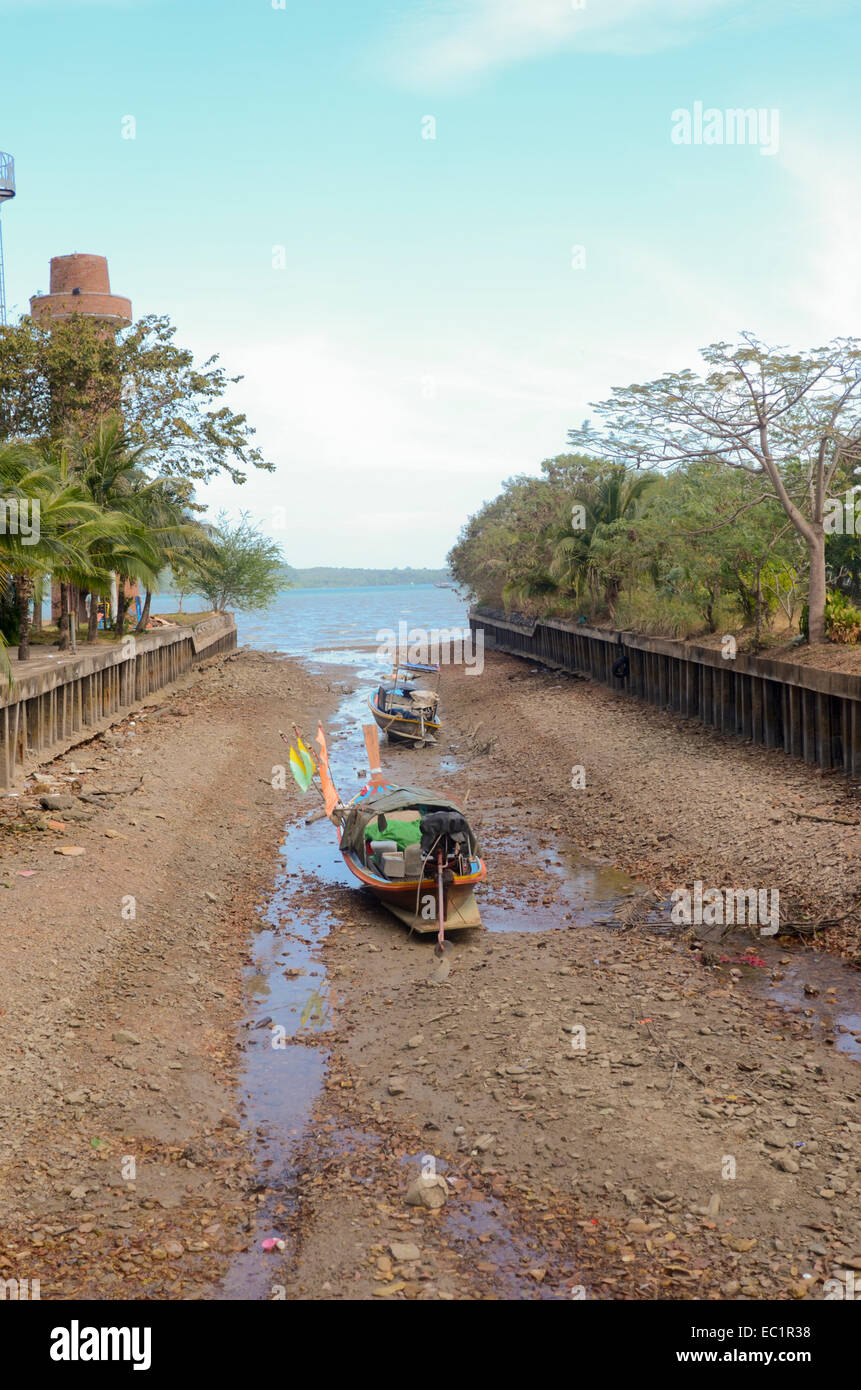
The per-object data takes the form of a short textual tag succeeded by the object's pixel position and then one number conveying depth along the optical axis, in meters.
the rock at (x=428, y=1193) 8.92
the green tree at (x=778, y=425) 24.98
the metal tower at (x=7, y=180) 43.69
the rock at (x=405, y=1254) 8.12
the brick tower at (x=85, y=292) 50.56
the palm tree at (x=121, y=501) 34.50
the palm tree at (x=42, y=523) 20.69
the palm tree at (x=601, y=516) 45.56
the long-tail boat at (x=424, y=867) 16.42
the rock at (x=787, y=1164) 9.15
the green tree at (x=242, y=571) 69.19
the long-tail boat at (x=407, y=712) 35.34
